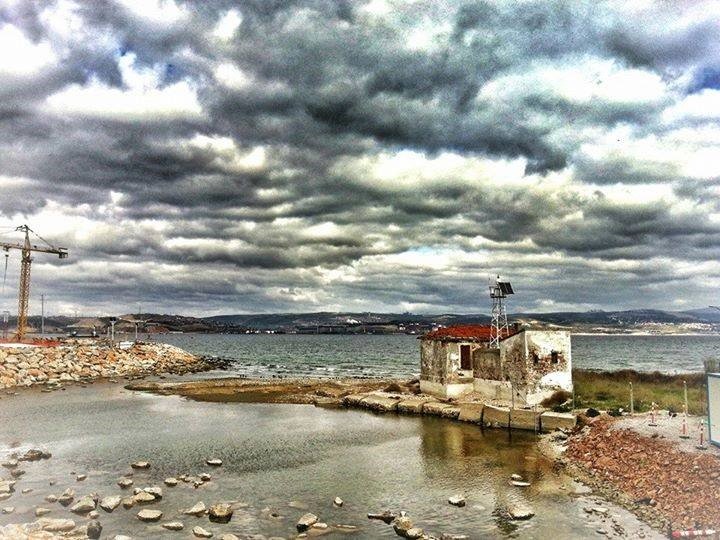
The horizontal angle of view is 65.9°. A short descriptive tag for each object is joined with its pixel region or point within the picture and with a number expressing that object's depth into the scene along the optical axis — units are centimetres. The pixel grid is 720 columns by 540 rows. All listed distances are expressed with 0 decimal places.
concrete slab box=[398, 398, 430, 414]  4481
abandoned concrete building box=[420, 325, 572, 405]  3997
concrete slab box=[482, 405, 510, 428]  3734
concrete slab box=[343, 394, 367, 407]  5044
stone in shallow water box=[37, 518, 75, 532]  1870
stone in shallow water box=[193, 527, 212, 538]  1866
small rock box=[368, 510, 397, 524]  2047
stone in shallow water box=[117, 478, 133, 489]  2446
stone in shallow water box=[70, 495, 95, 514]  2091
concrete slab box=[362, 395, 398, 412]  4678
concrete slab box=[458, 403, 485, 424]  3912
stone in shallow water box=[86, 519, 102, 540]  1847
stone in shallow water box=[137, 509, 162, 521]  2028
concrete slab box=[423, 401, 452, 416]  4294
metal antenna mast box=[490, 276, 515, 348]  4516
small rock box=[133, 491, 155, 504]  2216
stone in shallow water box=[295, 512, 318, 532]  1950
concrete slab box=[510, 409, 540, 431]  3597
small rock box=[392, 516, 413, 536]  1905
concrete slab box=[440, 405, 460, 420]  4131
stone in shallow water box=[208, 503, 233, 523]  2038
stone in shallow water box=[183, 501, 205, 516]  2098
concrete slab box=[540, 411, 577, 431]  3503
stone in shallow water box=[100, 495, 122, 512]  2130
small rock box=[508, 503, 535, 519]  2028
